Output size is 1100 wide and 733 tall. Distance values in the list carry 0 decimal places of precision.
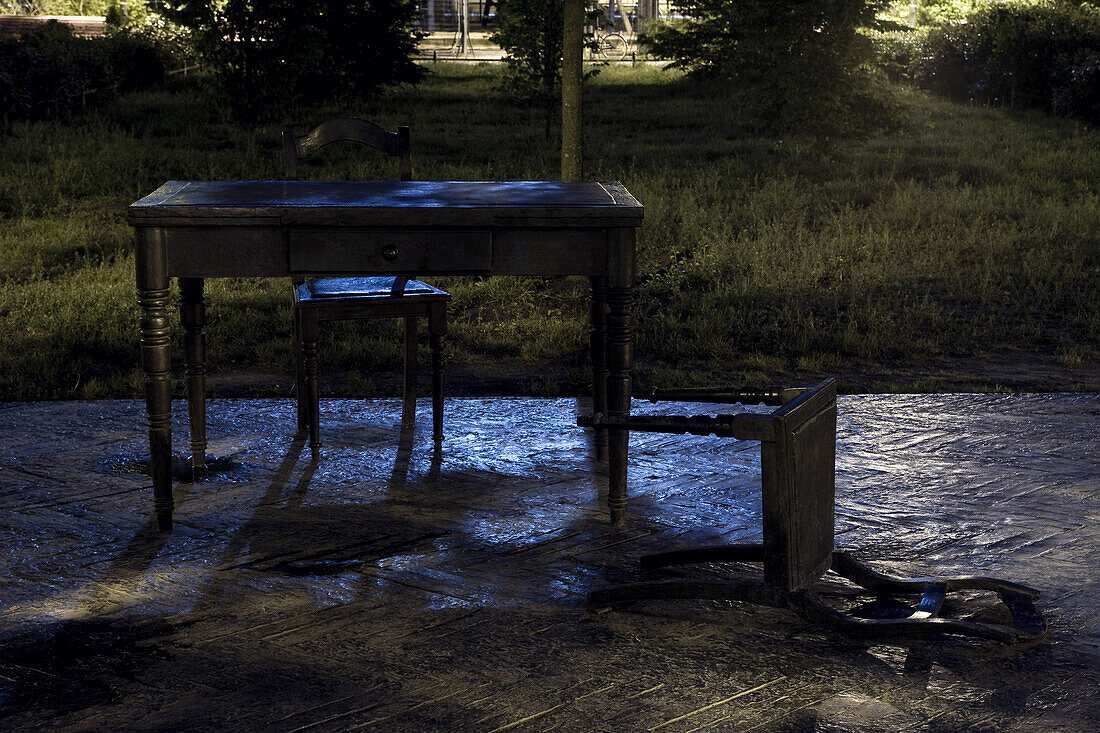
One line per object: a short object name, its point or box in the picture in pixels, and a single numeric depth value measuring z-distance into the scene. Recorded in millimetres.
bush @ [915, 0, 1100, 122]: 18125
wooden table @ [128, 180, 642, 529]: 3880
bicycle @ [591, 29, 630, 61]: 31859
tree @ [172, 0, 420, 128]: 13250
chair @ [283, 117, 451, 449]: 4855
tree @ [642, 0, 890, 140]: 13711
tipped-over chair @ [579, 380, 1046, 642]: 3047
